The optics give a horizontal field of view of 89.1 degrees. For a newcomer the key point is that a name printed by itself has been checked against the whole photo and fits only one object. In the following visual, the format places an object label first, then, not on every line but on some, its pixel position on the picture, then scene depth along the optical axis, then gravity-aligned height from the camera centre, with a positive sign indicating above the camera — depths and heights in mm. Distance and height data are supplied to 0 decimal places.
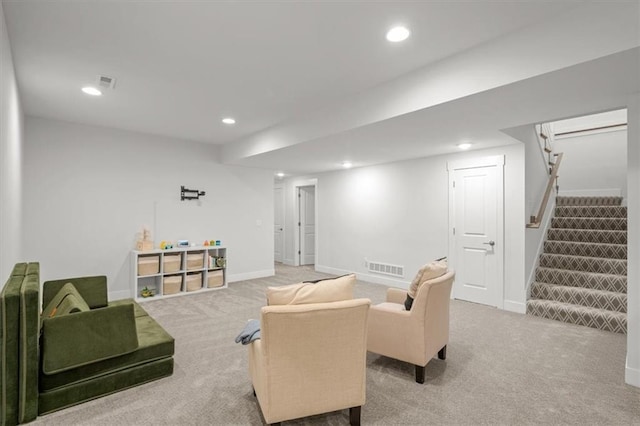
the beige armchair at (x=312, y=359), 1817 -851
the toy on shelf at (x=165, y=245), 5321 -511
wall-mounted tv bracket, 5803 +373
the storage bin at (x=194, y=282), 5434 -1137
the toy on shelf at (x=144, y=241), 5117 -426
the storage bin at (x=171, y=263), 5199 -779
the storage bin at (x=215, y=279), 5697 -1145
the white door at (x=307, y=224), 8531 -268
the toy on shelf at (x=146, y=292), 5000 -1210
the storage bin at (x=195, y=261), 5461 -789
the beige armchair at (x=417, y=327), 2527 -928
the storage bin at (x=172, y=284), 5184 -1131
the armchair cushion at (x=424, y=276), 2684 -518
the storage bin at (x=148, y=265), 4984 -787
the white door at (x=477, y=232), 4688 -277
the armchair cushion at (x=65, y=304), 2391 -698
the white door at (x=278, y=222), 8961 -224
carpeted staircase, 3953 -811
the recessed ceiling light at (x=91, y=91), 3455 +1343
